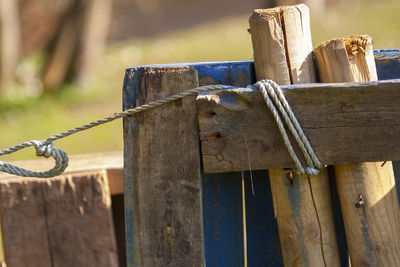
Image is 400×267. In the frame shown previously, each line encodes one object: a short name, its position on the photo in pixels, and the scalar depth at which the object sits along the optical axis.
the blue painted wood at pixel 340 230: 4.11
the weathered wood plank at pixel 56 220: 5.83
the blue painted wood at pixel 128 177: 3.86
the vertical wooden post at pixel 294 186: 3.79
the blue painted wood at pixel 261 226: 4.20
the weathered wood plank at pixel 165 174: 3.80
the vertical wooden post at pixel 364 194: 3.75
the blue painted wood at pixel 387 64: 4.12
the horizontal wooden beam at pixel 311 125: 3.58
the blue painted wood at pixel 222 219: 4.09
